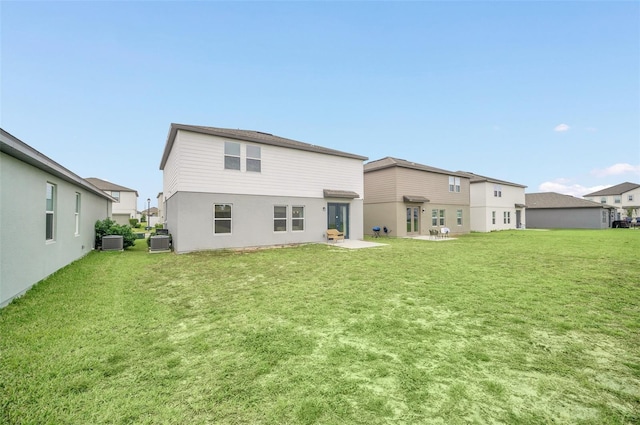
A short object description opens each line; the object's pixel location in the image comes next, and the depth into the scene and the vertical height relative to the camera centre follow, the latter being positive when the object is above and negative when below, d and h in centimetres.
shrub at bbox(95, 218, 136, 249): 1365 -68
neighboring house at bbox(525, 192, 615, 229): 3597 +59
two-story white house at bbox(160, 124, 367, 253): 1205 +156
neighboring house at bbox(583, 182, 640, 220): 5095 +406
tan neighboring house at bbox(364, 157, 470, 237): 2059 +174
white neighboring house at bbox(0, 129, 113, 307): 496 +9
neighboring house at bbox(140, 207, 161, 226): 5017 -17
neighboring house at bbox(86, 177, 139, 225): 3662 +345
